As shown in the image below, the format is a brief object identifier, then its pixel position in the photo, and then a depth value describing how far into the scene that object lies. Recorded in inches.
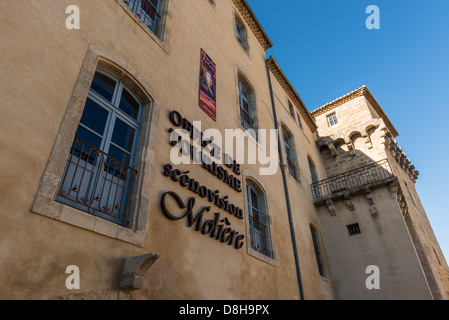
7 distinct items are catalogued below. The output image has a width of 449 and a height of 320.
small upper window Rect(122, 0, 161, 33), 240.2
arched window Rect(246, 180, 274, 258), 280.3
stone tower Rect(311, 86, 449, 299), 367.6
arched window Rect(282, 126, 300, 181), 453.6
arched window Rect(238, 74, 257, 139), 363.9
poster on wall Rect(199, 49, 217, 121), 269.4
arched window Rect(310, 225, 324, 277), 398.3
